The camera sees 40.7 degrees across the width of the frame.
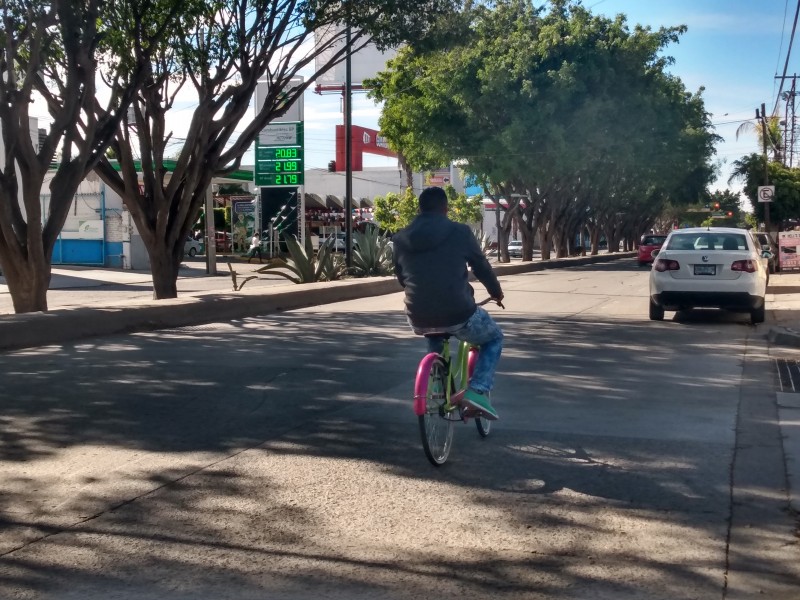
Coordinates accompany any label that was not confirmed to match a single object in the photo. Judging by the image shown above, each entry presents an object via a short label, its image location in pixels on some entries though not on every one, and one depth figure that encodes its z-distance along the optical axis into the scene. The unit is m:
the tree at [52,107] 15.46
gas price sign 39.22
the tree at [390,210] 47.84
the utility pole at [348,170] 27.75
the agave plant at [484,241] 39.69
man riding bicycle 6.85
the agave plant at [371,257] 29.34
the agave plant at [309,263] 25.42
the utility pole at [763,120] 54.84
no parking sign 34.75
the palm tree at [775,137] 68.66
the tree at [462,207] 53.12
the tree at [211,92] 18.97
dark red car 46.67
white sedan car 16.56
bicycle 6.49
